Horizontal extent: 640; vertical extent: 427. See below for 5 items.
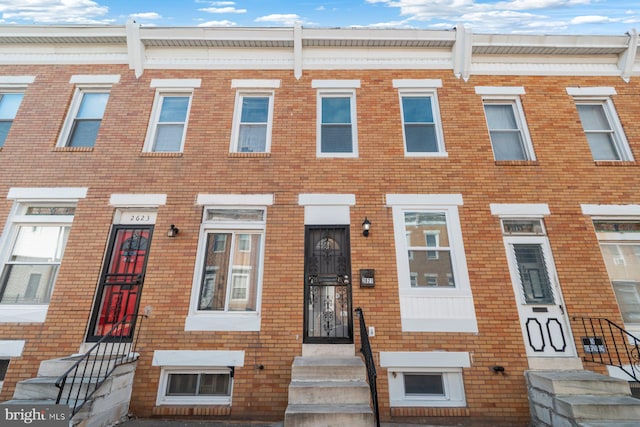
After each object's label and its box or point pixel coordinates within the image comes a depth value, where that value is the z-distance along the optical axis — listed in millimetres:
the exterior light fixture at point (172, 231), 5996
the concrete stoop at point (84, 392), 4051
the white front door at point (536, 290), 5492
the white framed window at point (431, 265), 5582
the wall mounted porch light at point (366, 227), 6027
